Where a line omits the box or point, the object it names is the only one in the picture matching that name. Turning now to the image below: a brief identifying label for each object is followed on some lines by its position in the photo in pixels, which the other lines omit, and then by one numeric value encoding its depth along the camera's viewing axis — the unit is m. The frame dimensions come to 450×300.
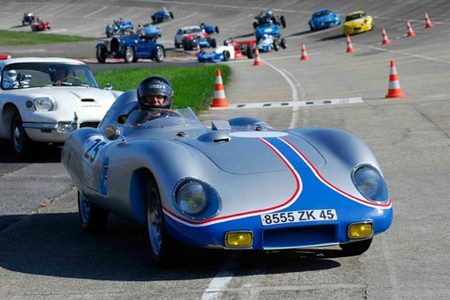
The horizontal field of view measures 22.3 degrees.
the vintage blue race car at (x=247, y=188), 7.16
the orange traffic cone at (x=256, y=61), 42.70
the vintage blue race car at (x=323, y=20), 67.25
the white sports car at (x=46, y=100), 15.12
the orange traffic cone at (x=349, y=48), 46.94
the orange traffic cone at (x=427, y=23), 55.55
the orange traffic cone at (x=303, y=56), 45.03
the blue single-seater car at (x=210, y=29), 72.75
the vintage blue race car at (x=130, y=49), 50.75
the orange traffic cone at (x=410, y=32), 51.98
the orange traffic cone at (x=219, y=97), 22.66
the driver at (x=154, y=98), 9.39
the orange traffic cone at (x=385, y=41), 49.31
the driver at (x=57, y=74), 16.42
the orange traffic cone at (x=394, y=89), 22.69
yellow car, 59.66
